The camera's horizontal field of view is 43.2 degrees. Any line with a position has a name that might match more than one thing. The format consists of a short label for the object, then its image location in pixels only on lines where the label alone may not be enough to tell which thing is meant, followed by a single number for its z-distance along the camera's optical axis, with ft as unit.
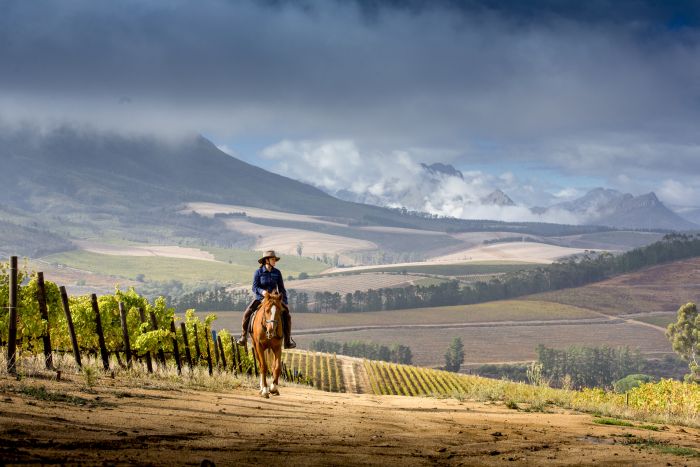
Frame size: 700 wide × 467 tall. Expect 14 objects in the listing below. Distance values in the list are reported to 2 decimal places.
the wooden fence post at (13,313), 78.44
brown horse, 91.66
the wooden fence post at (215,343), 153.20
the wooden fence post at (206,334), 159.33
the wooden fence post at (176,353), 113.54
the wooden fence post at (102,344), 100.43
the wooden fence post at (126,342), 106.86
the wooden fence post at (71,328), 94.32
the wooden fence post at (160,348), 122.83
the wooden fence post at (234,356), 173.88
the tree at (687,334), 545.03
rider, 92.12
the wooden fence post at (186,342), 126.41
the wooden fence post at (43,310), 90.63
